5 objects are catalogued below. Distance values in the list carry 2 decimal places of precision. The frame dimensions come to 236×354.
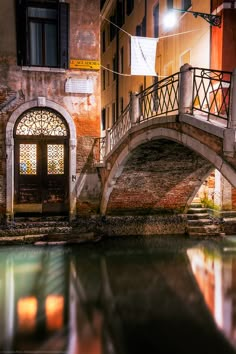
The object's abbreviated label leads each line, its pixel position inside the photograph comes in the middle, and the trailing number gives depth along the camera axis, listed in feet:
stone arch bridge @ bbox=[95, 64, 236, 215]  16.61
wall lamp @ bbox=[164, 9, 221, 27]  25.72
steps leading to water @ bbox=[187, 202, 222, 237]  32.89
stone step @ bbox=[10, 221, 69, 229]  31.12
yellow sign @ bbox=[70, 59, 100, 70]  31.81
